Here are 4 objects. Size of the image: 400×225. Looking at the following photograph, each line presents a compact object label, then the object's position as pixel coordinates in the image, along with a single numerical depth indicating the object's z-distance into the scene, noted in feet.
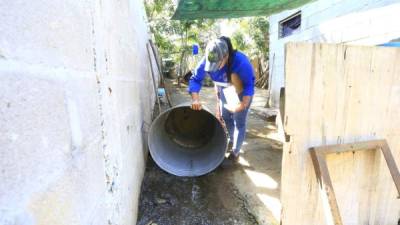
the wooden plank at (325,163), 4.78
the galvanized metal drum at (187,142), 9.02
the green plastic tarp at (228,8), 9.83
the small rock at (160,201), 7.47
